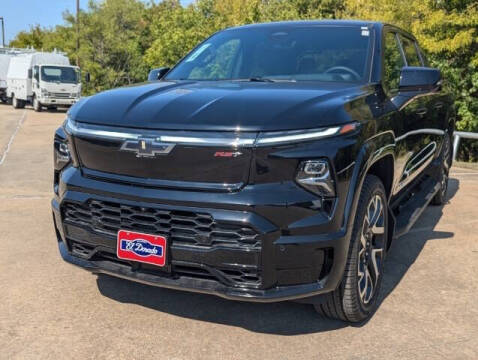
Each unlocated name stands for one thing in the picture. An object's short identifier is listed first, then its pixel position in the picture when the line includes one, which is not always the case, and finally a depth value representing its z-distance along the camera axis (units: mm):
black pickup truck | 2732
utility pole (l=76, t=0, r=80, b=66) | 41950
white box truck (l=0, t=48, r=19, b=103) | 33350
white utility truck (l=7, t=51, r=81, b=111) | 25516
